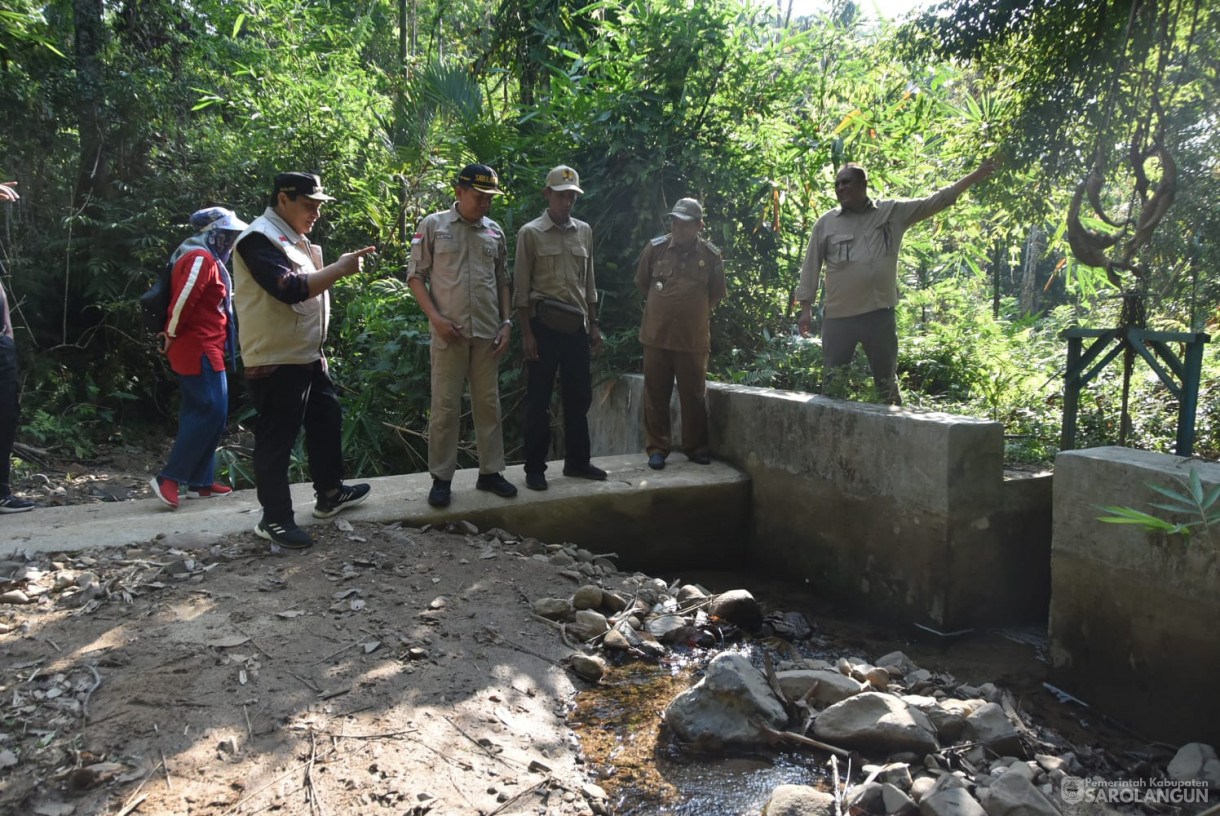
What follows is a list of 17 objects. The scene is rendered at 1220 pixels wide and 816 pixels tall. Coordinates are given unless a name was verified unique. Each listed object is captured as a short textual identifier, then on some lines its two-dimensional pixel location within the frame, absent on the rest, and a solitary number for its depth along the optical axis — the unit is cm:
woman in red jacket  450
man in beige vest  373
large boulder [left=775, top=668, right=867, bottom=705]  336
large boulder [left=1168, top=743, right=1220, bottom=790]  304
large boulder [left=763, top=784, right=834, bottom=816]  263
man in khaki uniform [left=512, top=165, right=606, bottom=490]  496
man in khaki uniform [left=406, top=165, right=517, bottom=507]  449
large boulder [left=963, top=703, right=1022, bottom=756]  312
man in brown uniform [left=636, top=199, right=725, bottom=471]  542
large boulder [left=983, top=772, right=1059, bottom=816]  262
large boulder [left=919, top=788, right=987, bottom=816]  257
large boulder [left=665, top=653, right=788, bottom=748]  310
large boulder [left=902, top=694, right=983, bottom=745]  318
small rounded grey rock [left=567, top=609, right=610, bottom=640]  379
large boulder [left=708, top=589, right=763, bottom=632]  427
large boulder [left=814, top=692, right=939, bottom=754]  301
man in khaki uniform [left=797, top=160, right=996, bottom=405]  512
